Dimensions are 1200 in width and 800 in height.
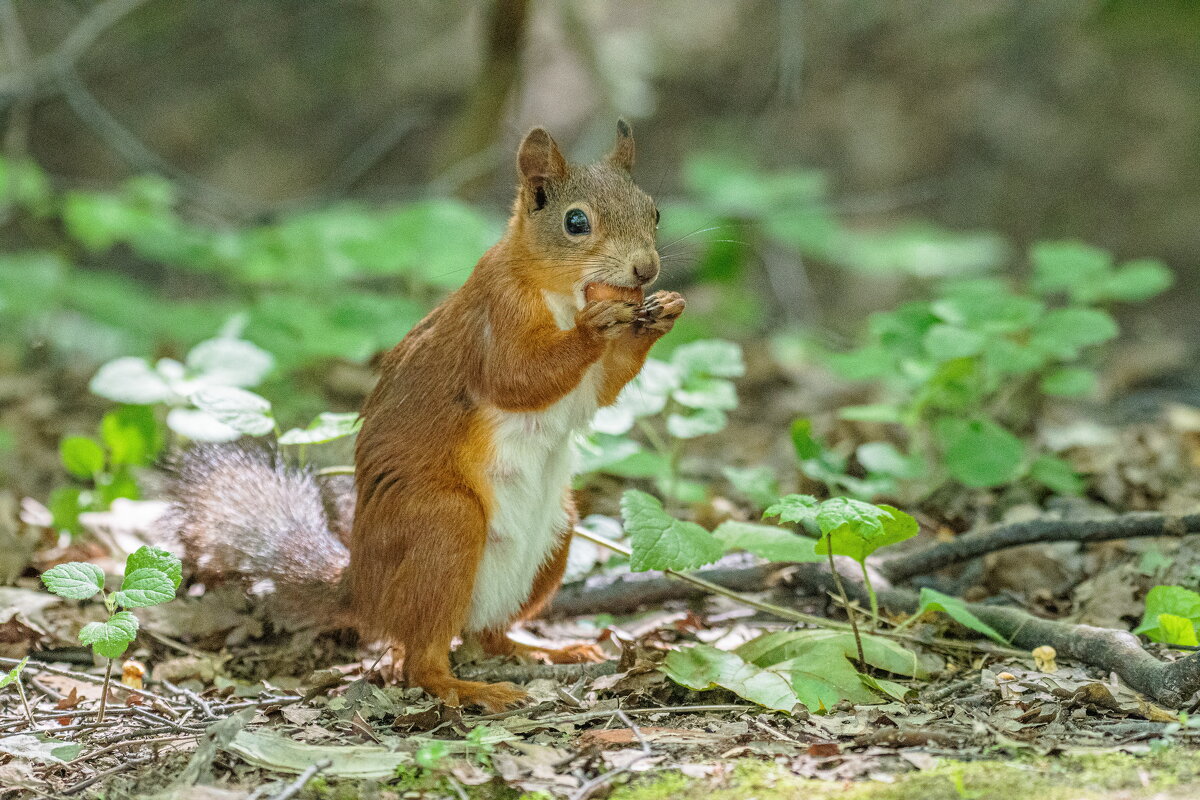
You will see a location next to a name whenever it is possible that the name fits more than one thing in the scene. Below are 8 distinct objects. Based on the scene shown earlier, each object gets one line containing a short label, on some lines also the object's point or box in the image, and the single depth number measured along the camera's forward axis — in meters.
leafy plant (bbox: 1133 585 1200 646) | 5.01
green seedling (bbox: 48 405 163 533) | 6.95
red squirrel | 5.24
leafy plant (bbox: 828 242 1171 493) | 7.12
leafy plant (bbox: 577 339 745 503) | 6.57
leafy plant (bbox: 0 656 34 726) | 4.66
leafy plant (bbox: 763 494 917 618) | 4.63
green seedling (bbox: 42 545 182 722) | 4.55
